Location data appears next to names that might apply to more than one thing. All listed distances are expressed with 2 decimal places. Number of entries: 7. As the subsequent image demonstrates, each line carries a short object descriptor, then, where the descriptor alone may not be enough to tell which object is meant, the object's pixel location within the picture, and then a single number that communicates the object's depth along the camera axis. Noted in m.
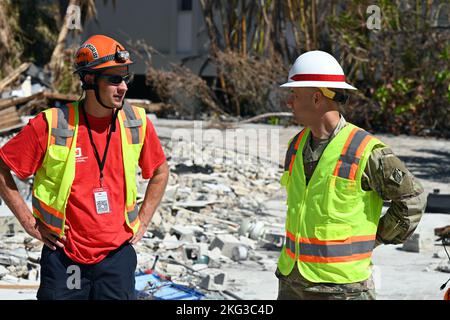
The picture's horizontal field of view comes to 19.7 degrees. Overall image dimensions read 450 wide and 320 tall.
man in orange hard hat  6.22
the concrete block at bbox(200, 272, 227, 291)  10.45
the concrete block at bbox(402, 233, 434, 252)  12.92
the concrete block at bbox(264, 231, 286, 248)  13.22
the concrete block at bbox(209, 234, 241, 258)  12.51
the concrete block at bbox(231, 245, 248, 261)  12.36
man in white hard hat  5.72
